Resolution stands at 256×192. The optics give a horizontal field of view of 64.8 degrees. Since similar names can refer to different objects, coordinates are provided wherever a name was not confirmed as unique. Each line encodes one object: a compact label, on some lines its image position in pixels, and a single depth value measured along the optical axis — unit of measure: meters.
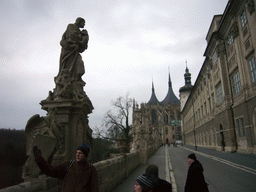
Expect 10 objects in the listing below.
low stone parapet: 2.54
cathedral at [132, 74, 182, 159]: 90.91
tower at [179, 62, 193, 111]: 77.66
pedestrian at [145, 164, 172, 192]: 2.00
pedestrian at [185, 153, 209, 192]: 3.77
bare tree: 38.44
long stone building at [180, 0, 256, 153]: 15.93
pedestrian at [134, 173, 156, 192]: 1.88
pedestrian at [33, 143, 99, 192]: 2.33
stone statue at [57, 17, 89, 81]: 5.62
